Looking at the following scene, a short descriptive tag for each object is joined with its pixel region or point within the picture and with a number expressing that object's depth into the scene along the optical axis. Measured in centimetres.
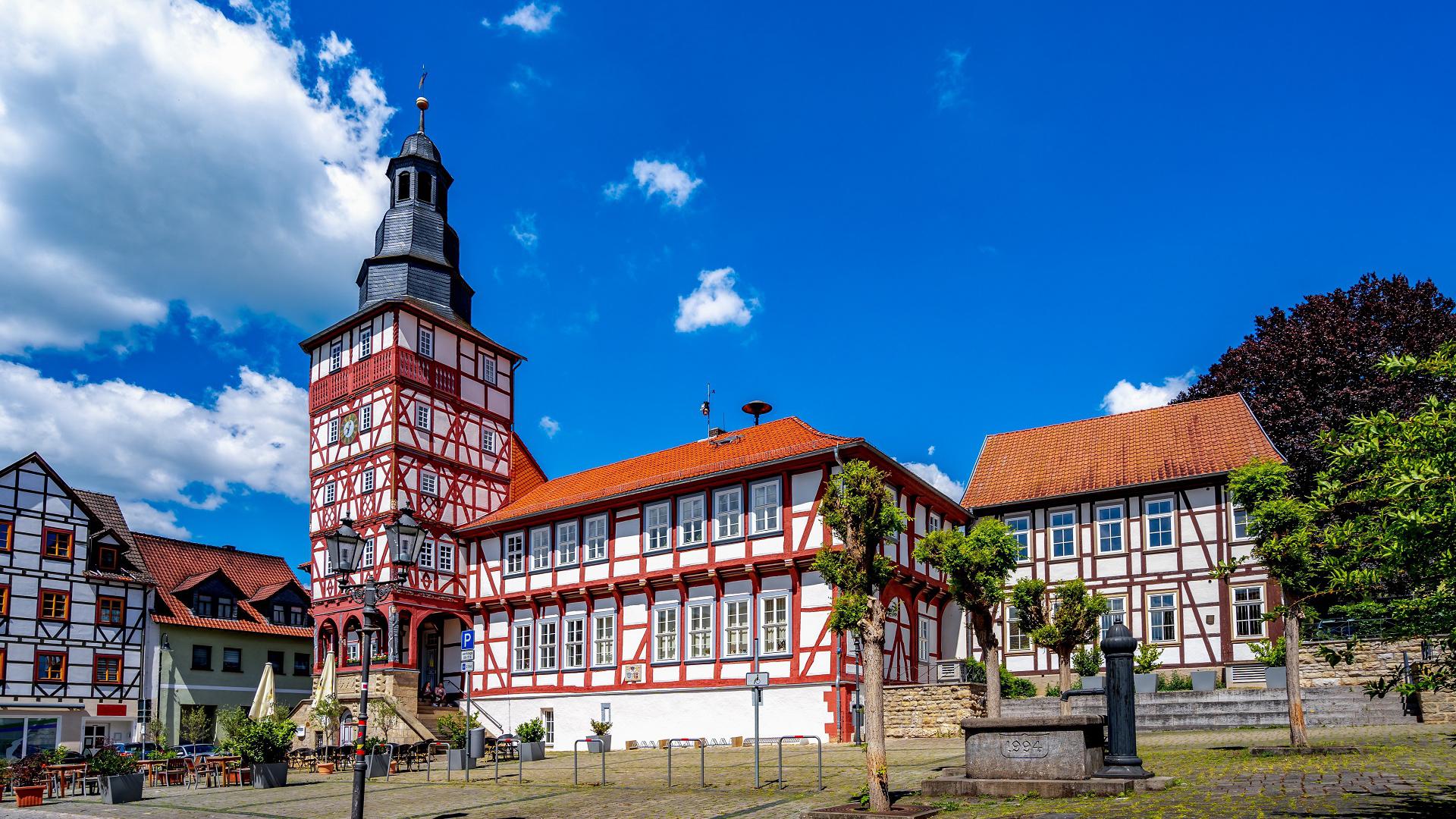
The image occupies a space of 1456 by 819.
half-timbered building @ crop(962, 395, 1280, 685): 3512
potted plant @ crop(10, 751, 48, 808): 2267
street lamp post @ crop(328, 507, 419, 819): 1591
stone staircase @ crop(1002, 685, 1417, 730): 2541
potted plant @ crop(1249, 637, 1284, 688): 2959
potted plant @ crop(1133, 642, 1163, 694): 3163
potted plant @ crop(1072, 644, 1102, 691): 3372
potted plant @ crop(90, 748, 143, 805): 2270
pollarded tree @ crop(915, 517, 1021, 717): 2531
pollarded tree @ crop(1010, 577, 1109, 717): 2880
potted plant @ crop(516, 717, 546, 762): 3042
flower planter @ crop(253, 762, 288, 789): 2552
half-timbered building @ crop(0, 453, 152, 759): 4278
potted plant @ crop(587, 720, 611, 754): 3341
